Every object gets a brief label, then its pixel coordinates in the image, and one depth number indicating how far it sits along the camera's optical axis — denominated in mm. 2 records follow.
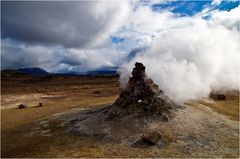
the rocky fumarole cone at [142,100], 15344
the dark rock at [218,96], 26120
